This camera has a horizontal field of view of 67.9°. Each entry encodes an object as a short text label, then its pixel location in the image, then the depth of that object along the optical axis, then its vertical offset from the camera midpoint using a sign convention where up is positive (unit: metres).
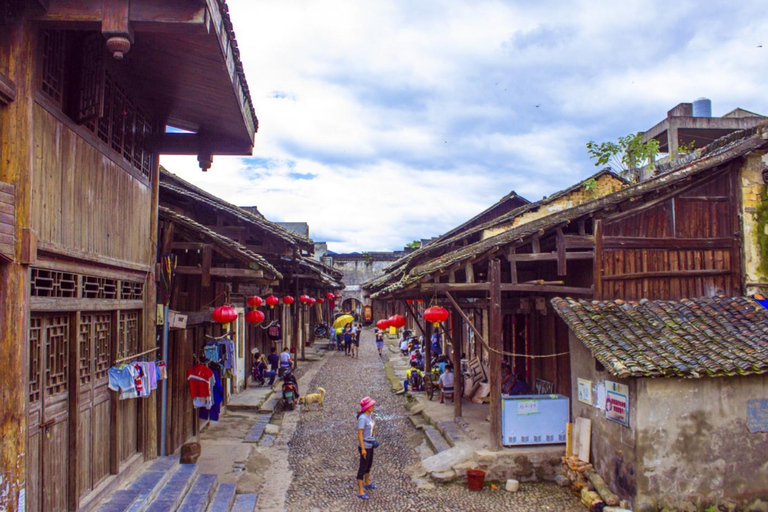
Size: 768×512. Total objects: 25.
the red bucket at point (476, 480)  10.38 -3.50
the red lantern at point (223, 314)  11.36 -0.46
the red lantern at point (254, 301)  14.09 -0.27
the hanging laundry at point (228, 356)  13.79 -1.58
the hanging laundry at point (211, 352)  13.22 -1.42
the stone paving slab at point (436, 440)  12.82 -3.56
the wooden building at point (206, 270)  10.63 +0.42
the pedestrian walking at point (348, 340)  32.66 -2.89
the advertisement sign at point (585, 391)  10.51 -1.96
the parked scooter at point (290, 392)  17.78 -3.20
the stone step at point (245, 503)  9.34 -3.56
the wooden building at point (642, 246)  11.05 +0.80
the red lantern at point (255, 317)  13.89 -0.64
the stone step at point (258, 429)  13.47 -3.50
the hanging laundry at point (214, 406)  12.81 -2.61
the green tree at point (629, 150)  18.30 +4.38
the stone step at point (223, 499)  9.00 -3.41
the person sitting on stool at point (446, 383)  17.19 -2.88
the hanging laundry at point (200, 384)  12.09 -1.97
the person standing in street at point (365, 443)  10.16 -2.76
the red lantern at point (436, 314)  11.17 -0.51
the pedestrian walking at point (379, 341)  32.19 -2.95
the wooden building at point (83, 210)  5.39 +0.98
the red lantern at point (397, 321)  14.15 -0.82
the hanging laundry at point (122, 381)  8.16 -1.29
